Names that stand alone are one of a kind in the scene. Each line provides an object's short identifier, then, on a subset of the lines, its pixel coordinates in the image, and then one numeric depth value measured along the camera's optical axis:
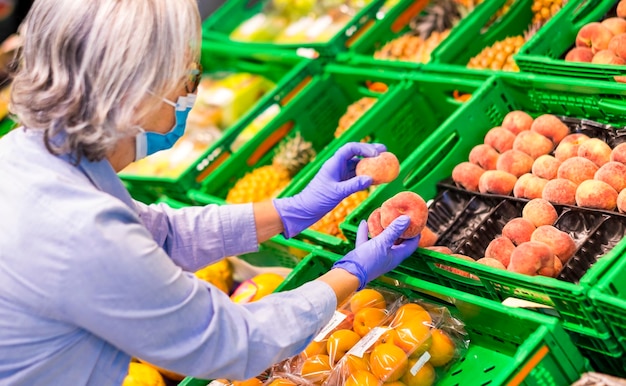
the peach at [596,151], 2.55
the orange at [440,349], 2.26
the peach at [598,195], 2.35
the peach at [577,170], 2.50
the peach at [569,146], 2.64
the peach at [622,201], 2.30
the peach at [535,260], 2.19
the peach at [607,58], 2.82
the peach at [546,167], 2.62
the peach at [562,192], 2.47
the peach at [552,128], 2.78
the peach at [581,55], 2.96
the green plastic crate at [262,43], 4.09
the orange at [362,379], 2.16
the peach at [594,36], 2.93
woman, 1.65
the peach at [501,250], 2.39
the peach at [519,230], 2.41
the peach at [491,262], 2.35
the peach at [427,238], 2.54
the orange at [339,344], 2.36
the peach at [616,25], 2.94
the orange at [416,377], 2.21
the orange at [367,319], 2.40
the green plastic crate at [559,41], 2.89
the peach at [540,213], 2.43
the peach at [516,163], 2.72
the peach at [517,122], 2.90
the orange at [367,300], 2.50
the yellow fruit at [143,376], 2.72
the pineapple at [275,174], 3.66
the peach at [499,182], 2.67
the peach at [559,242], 2.27
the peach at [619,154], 2.47
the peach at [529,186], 2.58
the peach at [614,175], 2.39
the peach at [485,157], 2.82
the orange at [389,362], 2.16
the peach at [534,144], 2.76
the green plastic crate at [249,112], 3.72
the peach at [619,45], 2.81
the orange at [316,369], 2.29
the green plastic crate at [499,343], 2.01
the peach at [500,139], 2.86
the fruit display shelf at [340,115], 3.33
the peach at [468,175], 2.76
